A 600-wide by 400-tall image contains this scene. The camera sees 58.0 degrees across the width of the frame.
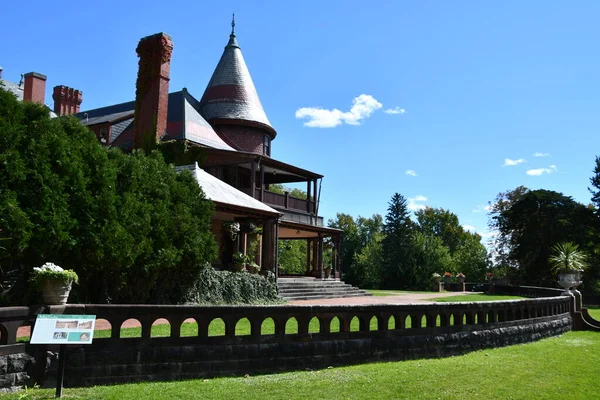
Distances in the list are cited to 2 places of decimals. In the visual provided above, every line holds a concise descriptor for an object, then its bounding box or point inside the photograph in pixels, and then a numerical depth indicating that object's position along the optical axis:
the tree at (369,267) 43.78
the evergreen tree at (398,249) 41.00
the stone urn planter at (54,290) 6.67
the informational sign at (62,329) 5.40
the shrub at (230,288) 14.97
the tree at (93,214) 9.92
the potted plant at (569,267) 17.77
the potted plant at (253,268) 18.52
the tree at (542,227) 37.25
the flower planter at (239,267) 17.75
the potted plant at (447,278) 41.56
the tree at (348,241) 52.35
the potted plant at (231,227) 18.84
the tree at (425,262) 40.66
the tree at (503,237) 53.34
